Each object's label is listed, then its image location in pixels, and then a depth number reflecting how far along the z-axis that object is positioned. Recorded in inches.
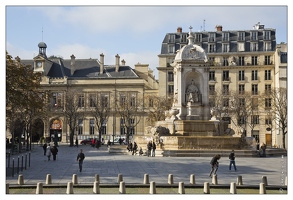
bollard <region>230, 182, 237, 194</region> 852.6
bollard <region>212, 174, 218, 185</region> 965.9
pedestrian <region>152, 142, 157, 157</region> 1745.9
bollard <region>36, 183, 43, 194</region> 817.5
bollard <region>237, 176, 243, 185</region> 962.7
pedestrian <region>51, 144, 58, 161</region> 1707.7
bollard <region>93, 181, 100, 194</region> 843.4
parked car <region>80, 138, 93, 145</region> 3718.0
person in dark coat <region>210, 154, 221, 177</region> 1128.8
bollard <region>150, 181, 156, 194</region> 827.1
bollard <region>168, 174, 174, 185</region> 957.7
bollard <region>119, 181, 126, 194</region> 840.3
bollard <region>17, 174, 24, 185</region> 948.3
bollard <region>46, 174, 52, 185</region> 964.6
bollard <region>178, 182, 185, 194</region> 839.6
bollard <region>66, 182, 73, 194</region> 824.9
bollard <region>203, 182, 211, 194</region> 846.8
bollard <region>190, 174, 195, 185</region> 970.8
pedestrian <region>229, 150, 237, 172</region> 1273.4
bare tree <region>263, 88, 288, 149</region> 2881.4
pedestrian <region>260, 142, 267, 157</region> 1850.9
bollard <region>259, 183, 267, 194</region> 845.8
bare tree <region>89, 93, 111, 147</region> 3615.7
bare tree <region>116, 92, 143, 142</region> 3705.7
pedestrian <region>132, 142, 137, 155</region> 1891.0
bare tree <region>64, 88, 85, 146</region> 3363.4
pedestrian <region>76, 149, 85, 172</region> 1254.9
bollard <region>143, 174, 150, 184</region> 961.2
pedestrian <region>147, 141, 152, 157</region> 1769.2
